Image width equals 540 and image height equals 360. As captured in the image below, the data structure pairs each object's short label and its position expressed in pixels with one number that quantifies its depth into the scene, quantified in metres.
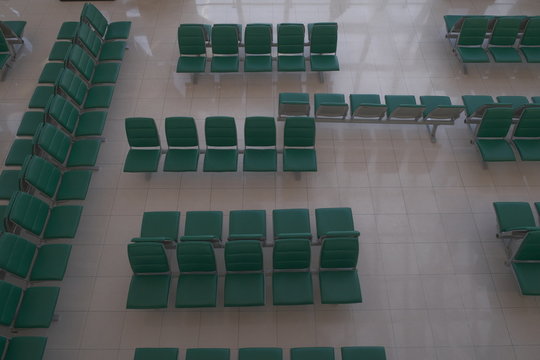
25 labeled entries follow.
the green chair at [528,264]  4.75
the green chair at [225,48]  7.02
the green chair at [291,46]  7.03
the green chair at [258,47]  7.02
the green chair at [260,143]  5.76
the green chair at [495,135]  5.88
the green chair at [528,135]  5.85
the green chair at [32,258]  4.64
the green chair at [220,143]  5.77
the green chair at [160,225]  5.21
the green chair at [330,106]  6.07
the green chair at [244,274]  4.69
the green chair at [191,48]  6.99
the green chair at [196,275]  4.68
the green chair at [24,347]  4.35
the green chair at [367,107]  6.00
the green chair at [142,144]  5.75
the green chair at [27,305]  4.46
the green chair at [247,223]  5.21
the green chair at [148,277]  4.66
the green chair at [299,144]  5.75
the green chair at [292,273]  4.68
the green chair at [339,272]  4.68
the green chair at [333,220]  5.24
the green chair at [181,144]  5.79
